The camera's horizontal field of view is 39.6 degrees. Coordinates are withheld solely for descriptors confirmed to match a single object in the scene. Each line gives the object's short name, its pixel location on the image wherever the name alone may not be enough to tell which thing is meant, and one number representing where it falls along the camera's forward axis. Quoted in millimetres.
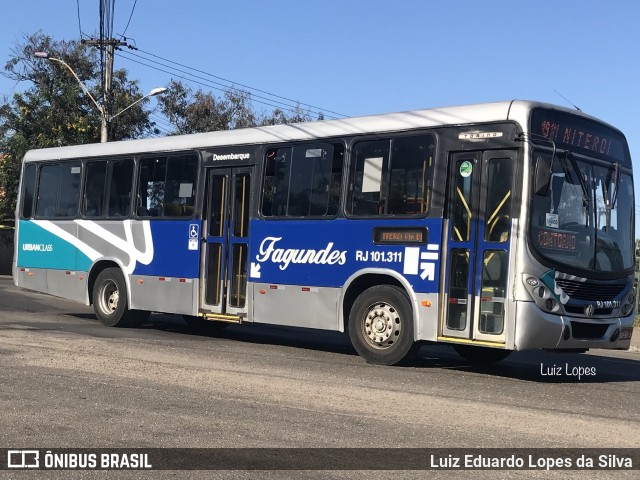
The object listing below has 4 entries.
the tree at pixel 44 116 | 39531
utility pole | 32100
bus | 10852
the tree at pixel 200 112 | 51562
